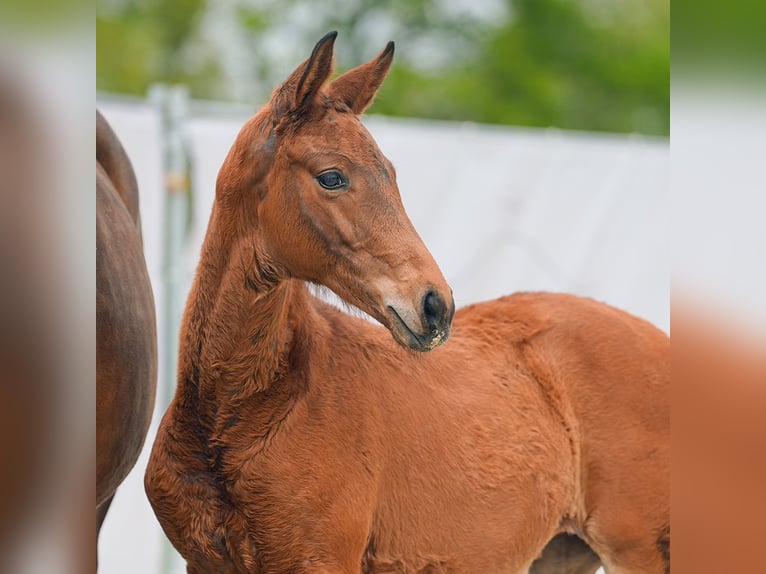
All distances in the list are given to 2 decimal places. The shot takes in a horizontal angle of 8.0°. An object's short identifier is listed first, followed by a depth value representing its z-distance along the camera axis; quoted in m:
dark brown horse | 7.39
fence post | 8.33
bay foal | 7.18
